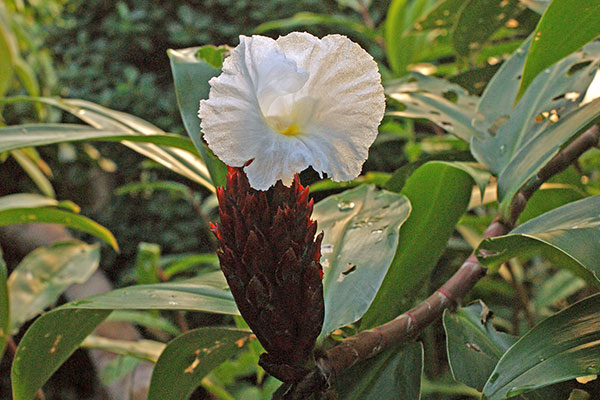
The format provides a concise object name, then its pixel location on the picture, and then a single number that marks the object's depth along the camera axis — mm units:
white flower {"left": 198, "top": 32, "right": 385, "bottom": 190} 708
